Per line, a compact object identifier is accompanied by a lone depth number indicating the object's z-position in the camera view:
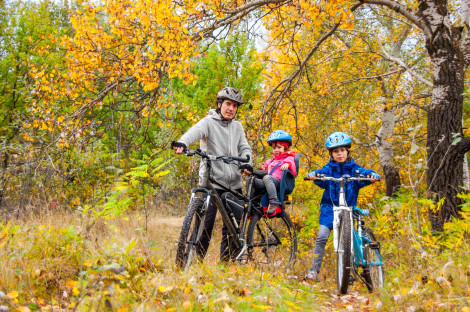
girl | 4.81
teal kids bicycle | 4.08
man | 4.53
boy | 4.60
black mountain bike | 3.90
